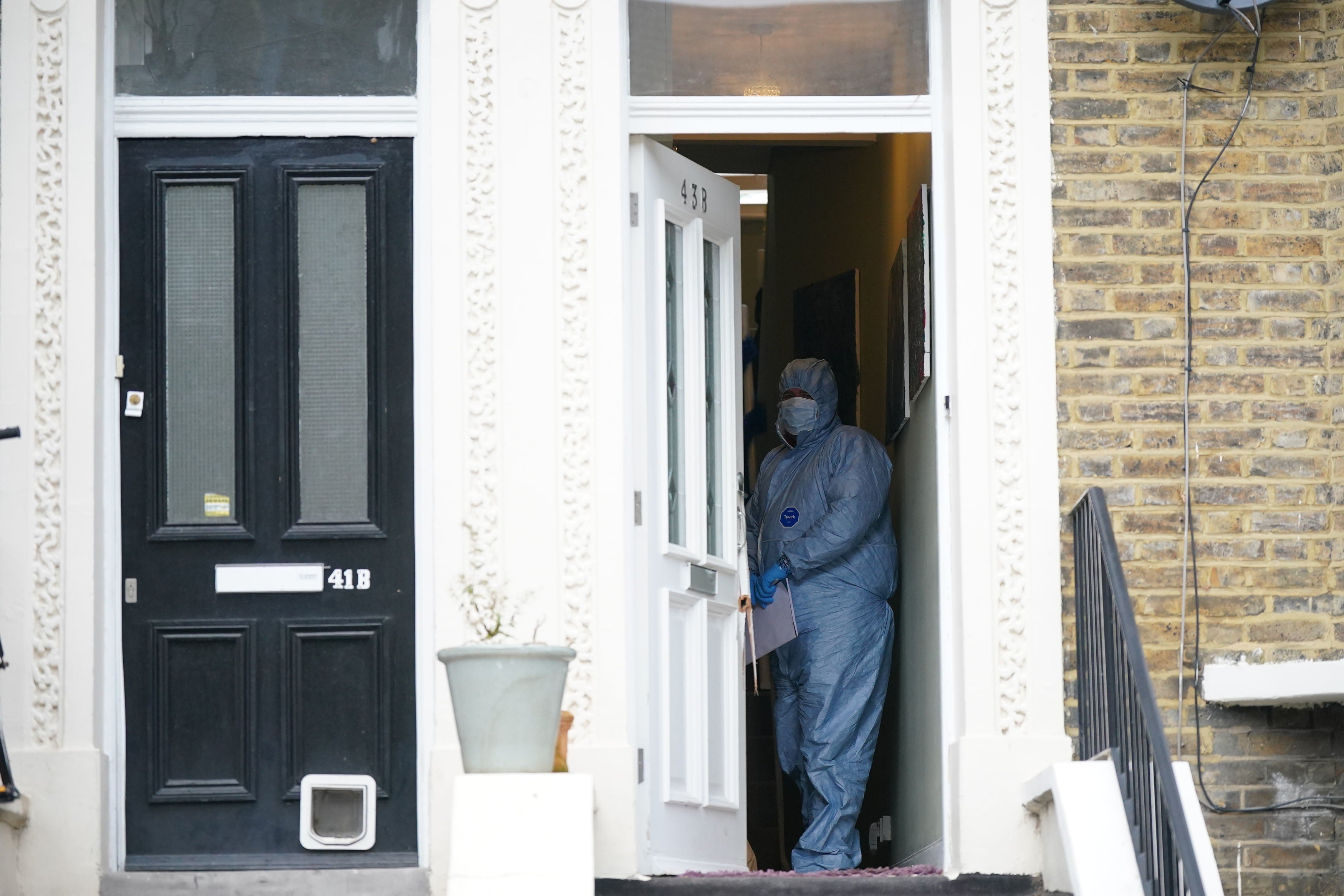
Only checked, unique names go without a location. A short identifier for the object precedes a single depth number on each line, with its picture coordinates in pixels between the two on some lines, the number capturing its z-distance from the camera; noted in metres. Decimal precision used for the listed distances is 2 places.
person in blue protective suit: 13.23
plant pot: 9.20
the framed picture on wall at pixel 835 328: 16.44
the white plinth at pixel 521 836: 9.05
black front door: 11.14
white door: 11.50
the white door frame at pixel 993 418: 10.92
